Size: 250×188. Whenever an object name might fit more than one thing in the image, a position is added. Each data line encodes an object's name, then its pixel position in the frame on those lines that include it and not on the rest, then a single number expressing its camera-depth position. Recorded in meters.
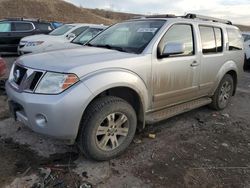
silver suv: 2.24
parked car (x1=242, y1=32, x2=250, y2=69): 7.81
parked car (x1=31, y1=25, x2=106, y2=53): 6.37
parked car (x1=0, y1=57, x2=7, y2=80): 3.98
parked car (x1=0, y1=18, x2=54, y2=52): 8.61
